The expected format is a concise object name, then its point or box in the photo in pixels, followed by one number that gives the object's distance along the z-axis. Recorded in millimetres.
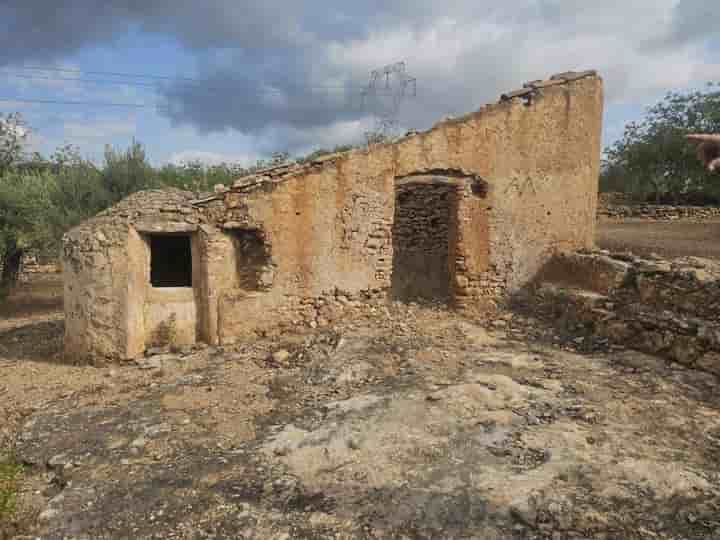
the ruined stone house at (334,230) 6777
